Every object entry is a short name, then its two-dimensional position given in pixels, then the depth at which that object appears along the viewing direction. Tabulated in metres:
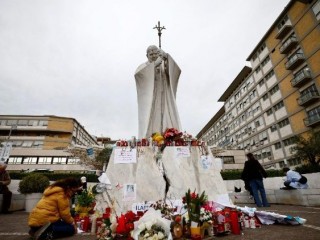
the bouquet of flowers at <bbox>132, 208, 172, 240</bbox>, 2.66
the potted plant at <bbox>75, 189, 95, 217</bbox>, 4.88
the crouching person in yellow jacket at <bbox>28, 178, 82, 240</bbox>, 3.55
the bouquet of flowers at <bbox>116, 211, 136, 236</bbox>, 3.04
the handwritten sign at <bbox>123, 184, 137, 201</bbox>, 4.41
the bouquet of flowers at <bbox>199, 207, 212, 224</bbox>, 3.28
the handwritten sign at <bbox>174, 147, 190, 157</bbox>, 5.08
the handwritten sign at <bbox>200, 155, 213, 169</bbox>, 5.03
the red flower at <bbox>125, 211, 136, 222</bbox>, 3.16
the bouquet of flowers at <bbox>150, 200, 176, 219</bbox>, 3.35
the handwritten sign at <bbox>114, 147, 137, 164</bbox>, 4.83
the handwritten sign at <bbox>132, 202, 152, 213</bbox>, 4.30
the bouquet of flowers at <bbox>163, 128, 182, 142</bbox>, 5.27
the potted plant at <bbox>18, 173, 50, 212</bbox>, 8.31
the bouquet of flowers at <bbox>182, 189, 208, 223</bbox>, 3.22
